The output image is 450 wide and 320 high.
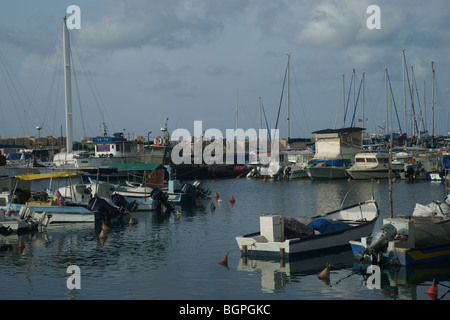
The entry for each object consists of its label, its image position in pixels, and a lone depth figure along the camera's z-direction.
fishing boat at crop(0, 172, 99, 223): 36.66
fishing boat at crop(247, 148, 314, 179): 81.06
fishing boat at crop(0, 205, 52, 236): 32.50
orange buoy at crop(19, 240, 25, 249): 29.01
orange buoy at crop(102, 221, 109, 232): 33.88
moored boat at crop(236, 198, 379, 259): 25.09
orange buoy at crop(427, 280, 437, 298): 19.58
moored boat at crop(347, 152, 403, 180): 72.00
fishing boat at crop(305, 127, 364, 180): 76.38
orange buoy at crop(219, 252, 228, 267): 24.64
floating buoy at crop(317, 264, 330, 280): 21.98
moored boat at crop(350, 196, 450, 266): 22.58
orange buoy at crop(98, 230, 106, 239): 31.88
